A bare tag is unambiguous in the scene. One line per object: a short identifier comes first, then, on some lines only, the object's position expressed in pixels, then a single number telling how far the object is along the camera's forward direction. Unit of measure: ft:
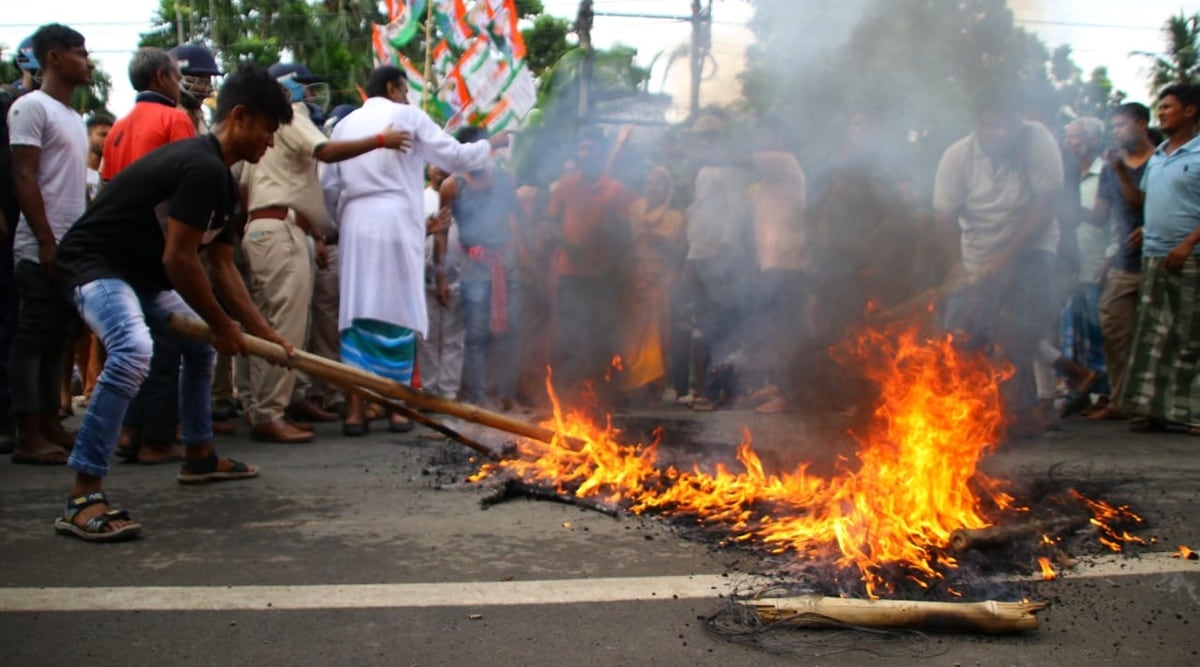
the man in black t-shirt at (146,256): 12.49
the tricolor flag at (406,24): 40.40
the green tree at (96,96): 83.28
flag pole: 35.56
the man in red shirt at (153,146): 16.76
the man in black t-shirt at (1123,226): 23.00
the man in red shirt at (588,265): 24.12
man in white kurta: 18.56
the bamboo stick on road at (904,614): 9.29
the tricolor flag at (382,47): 41.34
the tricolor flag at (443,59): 39.93
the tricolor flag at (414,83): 40.27
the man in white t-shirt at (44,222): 16.46
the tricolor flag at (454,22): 39.23
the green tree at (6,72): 65.87
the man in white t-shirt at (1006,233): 19.93
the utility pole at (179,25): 79.05
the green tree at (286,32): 74.28
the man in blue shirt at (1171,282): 20.12
